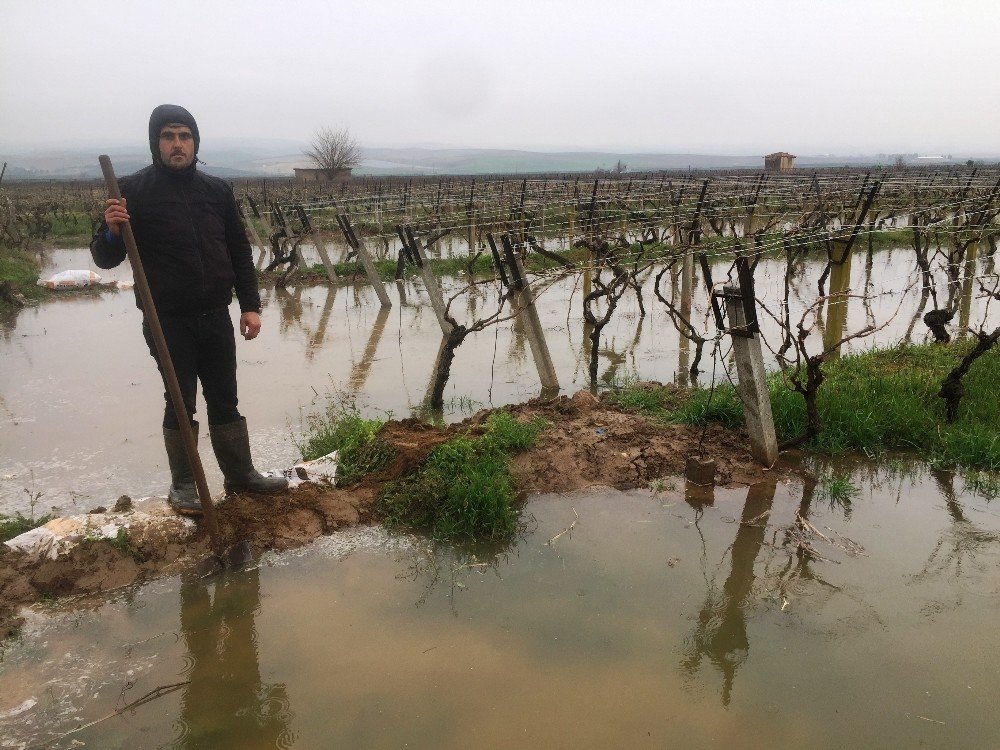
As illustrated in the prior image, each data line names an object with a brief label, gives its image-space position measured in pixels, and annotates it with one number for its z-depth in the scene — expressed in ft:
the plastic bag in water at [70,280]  42.37
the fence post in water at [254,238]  52.22
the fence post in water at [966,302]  32.35
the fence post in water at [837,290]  27.02
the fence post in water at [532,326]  20.54
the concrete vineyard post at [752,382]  14.49
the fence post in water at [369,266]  38.42
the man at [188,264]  11.35
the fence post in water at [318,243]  42.78
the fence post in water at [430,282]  23.53
